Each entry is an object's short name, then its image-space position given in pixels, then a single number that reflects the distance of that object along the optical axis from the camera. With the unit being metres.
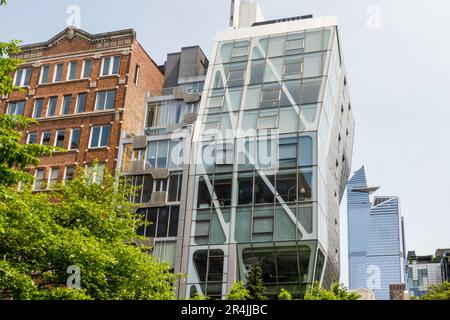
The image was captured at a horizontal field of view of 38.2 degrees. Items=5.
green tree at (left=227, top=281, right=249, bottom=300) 30.12
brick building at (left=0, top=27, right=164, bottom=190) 52.91
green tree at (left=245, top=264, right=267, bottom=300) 36.83
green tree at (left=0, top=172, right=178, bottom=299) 26.61
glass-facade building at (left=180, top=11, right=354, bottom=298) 43.81
